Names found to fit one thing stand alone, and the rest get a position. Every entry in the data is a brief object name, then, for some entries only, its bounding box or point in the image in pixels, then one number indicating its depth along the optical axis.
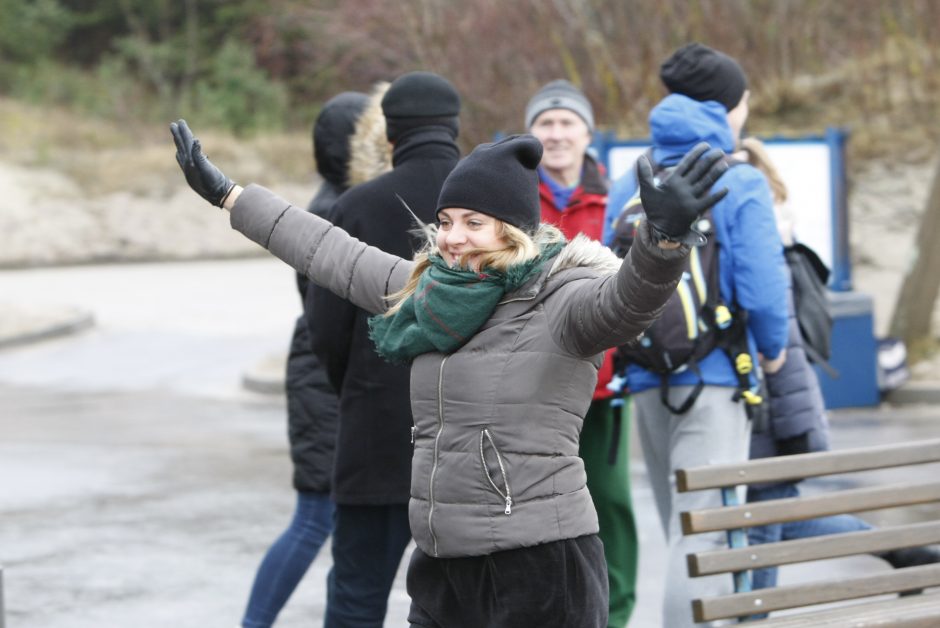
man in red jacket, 10.57
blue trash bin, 21.08
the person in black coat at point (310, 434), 10.25
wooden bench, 8.13
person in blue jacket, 9.22
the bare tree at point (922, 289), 24.11
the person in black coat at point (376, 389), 8.80
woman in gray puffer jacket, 6.56
